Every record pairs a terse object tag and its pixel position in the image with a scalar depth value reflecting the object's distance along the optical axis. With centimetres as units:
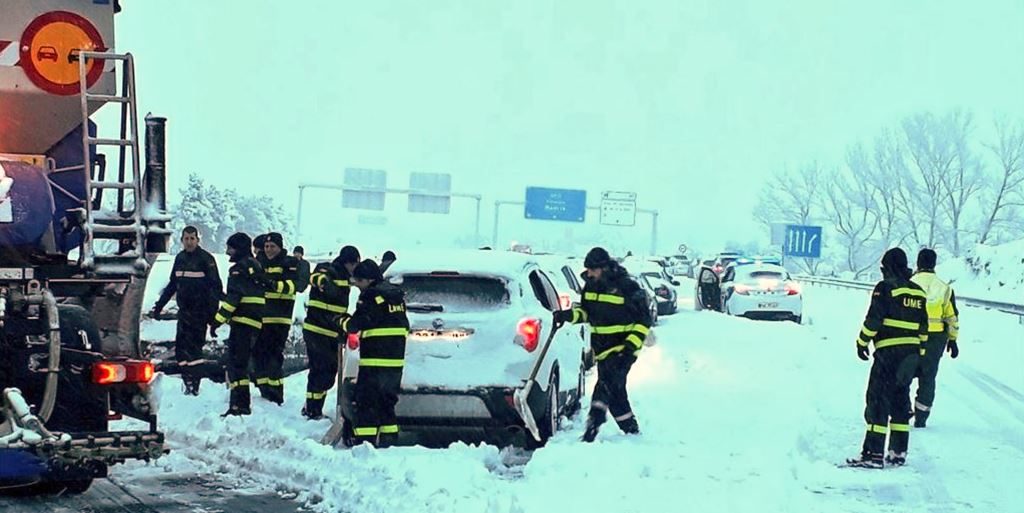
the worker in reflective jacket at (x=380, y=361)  906
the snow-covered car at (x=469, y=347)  944
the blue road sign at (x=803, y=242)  4772
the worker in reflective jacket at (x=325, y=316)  1116
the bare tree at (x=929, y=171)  7444
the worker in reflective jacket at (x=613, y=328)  1034
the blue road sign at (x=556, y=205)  5962
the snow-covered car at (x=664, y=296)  2994
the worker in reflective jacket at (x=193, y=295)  1173
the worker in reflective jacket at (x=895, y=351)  987
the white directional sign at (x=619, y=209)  5913
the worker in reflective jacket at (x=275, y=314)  1141
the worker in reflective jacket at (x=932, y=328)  1185
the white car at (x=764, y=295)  2823
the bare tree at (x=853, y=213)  8219
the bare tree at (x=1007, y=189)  7225
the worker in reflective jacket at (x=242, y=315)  1102
